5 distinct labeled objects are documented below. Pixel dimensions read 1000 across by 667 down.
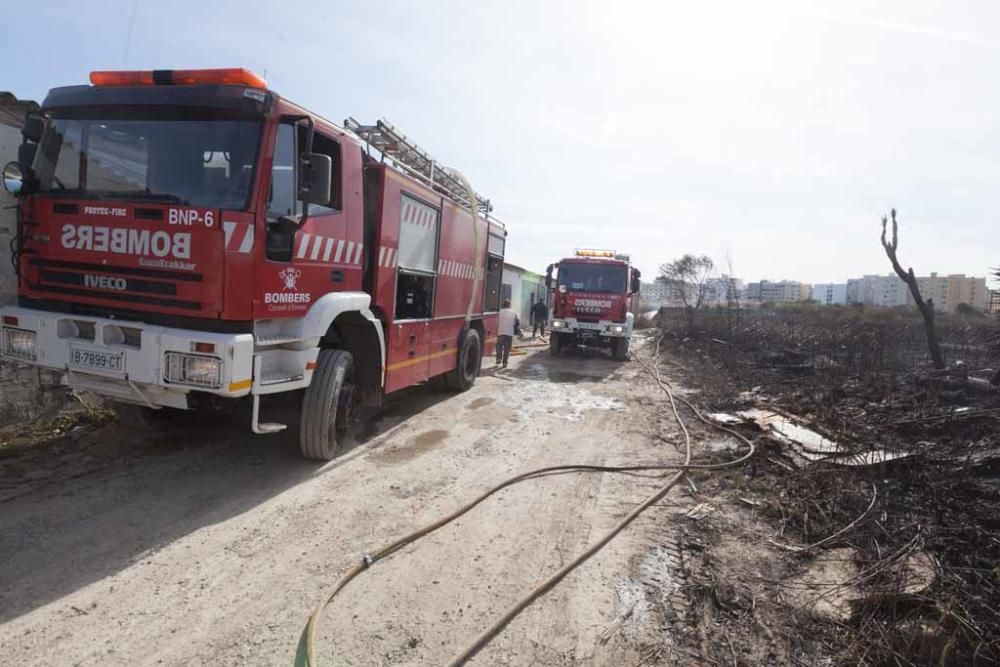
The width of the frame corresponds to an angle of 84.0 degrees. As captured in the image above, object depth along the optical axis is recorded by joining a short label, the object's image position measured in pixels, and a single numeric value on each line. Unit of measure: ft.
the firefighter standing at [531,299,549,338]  69.56
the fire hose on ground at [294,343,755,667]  8.77
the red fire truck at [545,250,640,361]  47.39
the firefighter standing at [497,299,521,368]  40.60
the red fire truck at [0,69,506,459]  12.96
